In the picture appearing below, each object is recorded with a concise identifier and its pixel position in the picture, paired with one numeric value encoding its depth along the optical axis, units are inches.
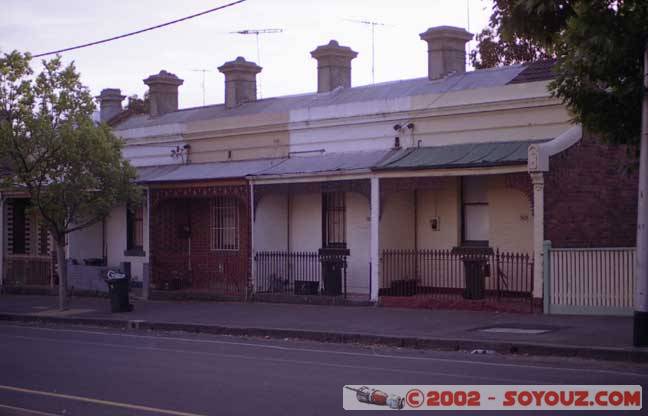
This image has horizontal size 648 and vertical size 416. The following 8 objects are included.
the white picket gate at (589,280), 721.0
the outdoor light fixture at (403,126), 951.6
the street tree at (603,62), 521.0
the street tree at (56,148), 914.1
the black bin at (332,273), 936.9
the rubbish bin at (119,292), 949.2
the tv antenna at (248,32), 1321.4
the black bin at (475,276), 828.1
